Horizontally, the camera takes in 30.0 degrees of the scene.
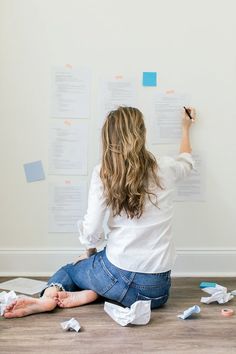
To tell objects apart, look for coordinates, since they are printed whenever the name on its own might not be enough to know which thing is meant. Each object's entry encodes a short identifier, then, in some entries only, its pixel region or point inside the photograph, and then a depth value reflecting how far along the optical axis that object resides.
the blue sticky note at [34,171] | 2.52
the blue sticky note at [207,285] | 2.32
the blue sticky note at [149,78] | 2.49
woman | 1.87
